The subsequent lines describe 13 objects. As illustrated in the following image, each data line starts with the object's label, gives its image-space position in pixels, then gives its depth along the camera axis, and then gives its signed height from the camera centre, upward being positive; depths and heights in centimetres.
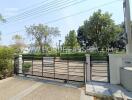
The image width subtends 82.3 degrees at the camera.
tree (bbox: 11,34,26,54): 2050 +300
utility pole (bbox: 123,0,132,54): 379 +133
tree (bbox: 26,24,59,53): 1804 +445
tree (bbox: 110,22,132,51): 2100 +149
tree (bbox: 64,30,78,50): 1906 +287
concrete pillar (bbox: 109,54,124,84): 361 -76
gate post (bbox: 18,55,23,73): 515 -99
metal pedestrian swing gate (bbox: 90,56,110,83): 374 -74
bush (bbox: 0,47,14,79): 519 -73
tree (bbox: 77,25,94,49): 2165 +338
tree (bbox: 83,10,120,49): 1366 +406
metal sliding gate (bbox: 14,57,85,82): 423 -124
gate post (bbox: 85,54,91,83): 376 -98
